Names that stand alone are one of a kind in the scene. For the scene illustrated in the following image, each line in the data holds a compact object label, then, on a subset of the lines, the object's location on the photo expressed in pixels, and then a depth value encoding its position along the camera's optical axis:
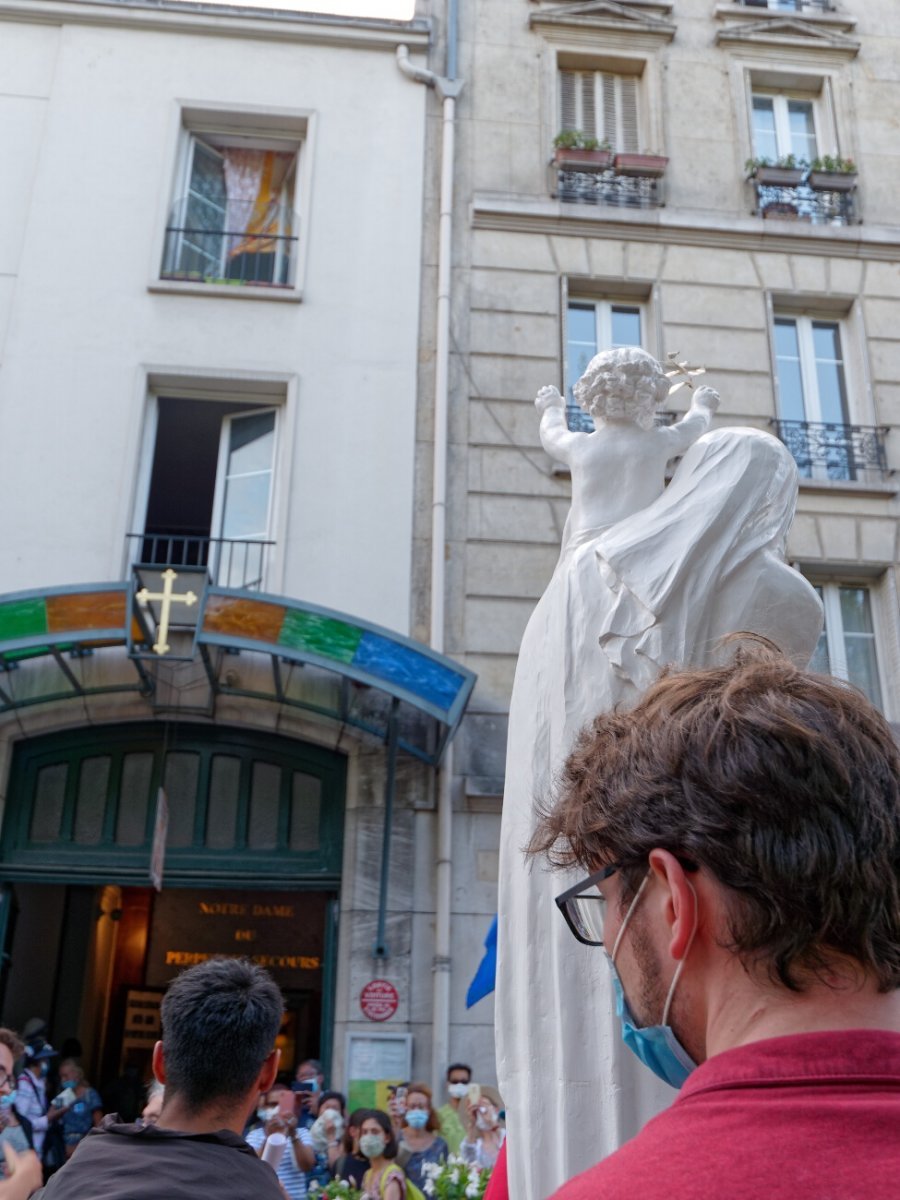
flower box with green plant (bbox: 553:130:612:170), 13.29
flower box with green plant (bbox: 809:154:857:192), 13.41
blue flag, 9.00
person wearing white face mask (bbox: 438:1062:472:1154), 7.70
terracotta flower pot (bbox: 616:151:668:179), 13.30
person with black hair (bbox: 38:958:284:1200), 2.10
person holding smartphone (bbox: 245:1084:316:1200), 6.64
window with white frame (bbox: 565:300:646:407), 12.76
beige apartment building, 11.70
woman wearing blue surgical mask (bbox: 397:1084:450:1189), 6.75
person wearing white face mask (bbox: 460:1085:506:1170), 6.93
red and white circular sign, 9.76
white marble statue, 2.42
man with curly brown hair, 0.96
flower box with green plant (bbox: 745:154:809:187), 13.44
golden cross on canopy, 9.65
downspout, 9.78
